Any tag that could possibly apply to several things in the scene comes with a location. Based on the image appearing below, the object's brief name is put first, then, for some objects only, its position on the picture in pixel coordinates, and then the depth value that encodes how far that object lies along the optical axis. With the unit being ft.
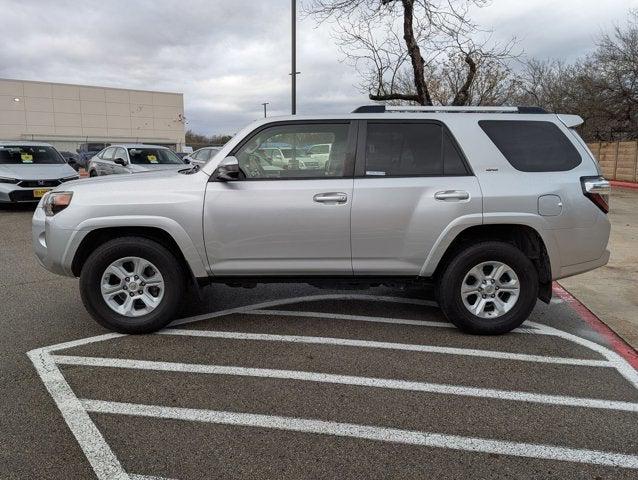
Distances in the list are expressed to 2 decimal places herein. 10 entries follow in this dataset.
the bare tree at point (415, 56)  32.58
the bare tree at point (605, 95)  80.69
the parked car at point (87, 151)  111.88
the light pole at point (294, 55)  39.98
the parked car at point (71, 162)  46.08
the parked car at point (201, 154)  59.89
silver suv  13.92
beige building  180.34
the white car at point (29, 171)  37.78
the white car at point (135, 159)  42.65
